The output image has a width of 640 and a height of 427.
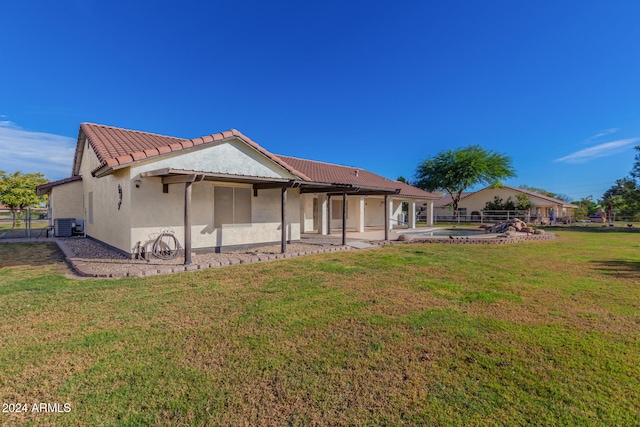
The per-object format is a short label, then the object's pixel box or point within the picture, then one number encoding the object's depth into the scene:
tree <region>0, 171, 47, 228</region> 23.96
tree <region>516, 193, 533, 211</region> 37.50
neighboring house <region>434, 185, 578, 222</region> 43.78
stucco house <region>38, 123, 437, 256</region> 9.41
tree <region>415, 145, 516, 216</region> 36.91
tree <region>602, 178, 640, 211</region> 30.83
